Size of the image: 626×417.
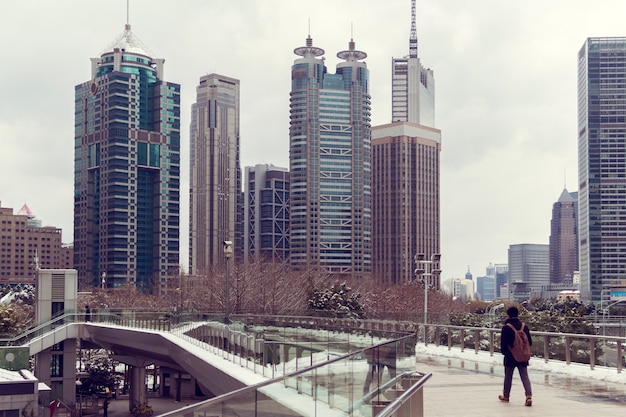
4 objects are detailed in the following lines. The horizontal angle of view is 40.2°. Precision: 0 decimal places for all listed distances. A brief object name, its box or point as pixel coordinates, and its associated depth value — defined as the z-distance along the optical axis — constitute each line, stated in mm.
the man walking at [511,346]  14766
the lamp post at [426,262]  48188
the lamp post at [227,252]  44350
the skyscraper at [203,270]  113938
